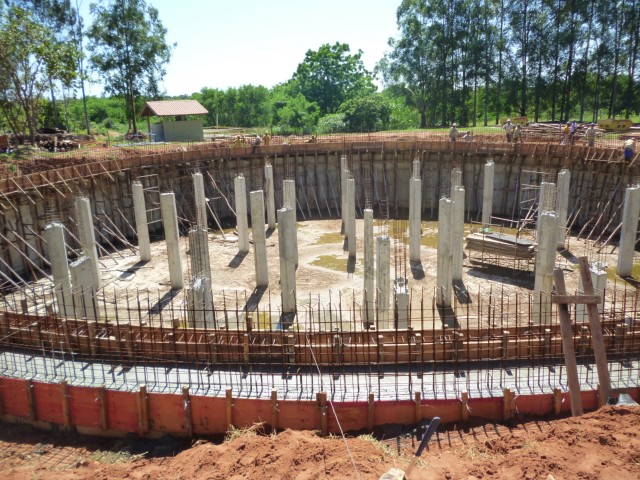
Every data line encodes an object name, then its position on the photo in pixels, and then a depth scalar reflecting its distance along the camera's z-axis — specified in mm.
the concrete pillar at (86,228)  19953
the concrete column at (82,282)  15328
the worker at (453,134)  30997
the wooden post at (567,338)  8656
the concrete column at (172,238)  19484
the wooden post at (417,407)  10719
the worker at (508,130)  30219
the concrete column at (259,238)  19281
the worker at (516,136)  29922
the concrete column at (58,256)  16734
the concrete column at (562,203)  22453
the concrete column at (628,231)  19266
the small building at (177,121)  37875
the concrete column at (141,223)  22797
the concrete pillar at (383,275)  15883
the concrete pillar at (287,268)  17359
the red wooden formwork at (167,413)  11203
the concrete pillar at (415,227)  22031
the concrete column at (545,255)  15594
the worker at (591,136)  26656
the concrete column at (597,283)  14391
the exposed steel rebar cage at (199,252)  17703
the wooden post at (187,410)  11078
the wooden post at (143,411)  11125
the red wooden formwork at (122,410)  11328
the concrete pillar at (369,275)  16519
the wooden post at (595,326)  8711
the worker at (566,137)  27873
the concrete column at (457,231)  19344
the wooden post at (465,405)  10734
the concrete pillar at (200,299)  15008
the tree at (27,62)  28750
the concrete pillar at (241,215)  23625
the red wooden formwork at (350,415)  10859
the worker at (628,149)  24156
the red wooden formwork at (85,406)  11500
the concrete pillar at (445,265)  17641
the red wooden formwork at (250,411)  11016
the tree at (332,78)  60406
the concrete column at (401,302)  14133
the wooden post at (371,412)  10711
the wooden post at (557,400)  10833
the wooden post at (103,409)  11305
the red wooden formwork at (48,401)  11664
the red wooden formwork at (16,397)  11820
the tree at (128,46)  41219
